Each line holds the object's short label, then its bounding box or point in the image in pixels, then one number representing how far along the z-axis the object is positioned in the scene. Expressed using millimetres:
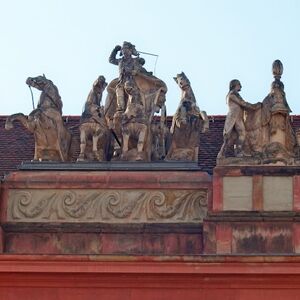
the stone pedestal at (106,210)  25641
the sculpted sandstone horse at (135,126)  26406
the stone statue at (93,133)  26672
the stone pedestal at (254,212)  25094
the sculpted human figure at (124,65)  26984
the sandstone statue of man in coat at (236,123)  25983
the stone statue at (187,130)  26609
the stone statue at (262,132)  25750
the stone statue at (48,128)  26719
